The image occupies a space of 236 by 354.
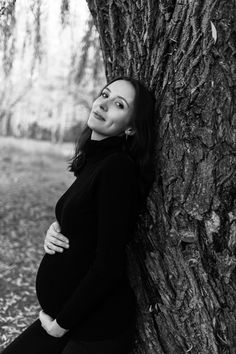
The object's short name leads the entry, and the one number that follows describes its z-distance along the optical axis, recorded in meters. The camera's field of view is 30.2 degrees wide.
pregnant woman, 1.67
